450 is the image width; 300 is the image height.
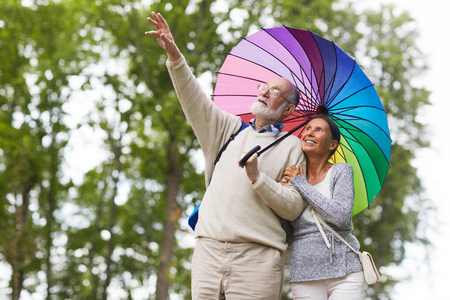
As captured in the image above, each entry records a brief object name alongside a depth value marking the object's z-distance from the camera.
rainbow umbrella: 3.54
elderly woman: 3.16
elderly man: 3.08
